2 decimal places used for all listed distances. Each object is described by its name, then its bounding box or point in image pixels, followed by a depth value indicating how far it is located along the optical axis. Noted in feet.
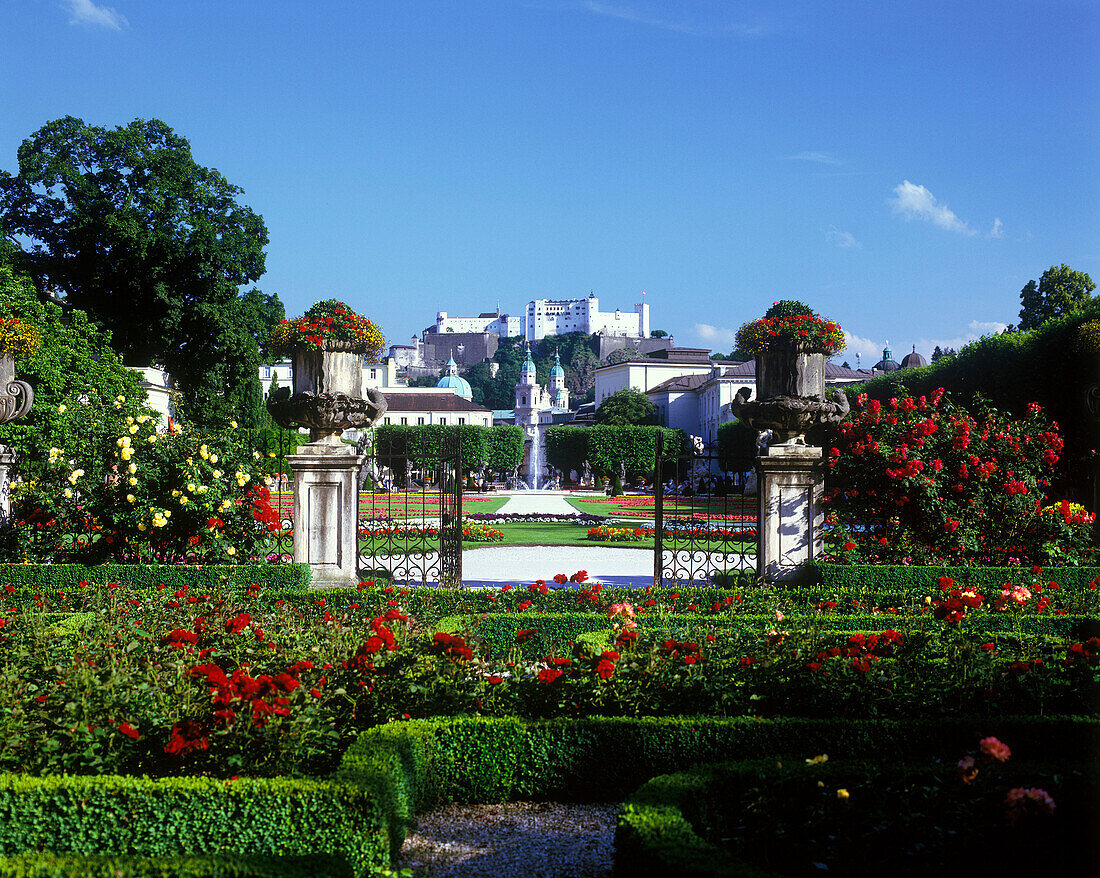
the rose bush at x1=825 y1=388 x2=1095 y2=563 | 31.81
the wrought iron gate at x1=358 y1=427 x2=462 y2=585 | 33.24
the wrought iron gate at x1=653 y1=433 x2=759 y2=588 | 31.27
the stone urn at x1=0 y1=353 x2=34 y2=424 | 33.12
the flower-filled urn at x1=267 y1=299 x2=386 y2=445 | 31.24
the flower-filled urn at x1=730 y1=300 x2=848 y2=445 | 30.53
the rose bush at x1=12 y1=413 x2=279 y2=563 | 30.17
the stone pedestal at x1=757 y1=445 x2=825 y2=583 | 30.99
